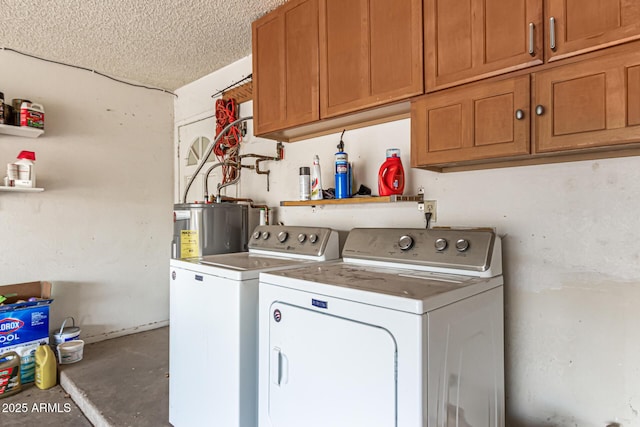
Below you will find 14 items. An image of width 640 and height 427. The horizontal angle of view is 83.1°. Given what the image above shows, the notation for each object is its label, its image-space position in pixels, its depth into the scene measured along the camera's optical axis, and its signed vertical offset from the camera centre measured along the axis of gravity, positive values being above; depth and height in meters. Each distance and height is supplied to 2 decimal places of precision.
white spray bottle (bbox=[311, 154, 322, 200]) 2.19 +0.18
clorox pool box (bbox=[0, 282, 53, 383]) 2.53 -0.83
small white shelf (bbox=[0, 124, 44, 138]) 2.69 +0.62
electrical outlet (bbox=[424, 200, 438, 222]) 1.84 +0.02
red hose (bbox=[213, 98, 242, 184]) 3.00 +0.62
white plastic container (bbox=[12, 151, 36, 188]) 2.74 +0.33
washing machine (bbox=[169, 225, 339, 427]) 1.58 -0.55
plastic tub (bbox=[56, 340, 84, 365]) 2.77 -1.09
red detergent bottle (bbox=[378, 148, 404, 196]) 1.84 +0.18
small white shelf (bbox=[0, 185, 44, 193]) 2.68 +0.17
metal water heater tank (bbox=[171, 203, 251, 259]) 2.37 -0.12
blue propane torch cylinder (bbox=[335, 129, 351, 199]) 2.05 +0.20
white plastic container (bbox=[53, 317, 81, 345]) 2.90 -1.00
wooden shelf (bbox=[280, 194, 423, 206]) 1.78 +0.06
